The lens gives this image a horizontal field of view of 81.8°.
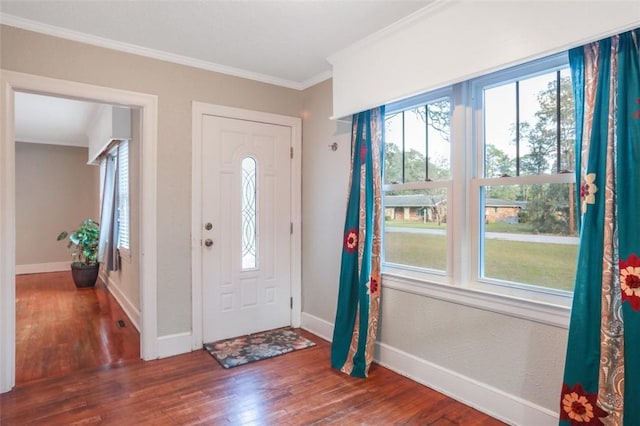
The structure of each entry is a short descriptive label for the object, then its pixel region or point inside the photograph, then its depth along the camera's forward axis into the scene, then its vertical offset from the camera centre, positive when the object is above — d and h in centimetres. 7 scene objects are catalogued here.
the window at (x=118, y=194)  445 +25
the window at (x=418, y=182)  259 +22
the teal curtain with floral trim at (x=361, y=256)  281 -35
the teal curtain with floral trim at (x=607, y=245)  160 -15
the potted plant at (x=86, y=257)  566 -69
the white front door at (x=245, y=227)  332 -14
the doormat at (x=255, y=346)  303 -119
